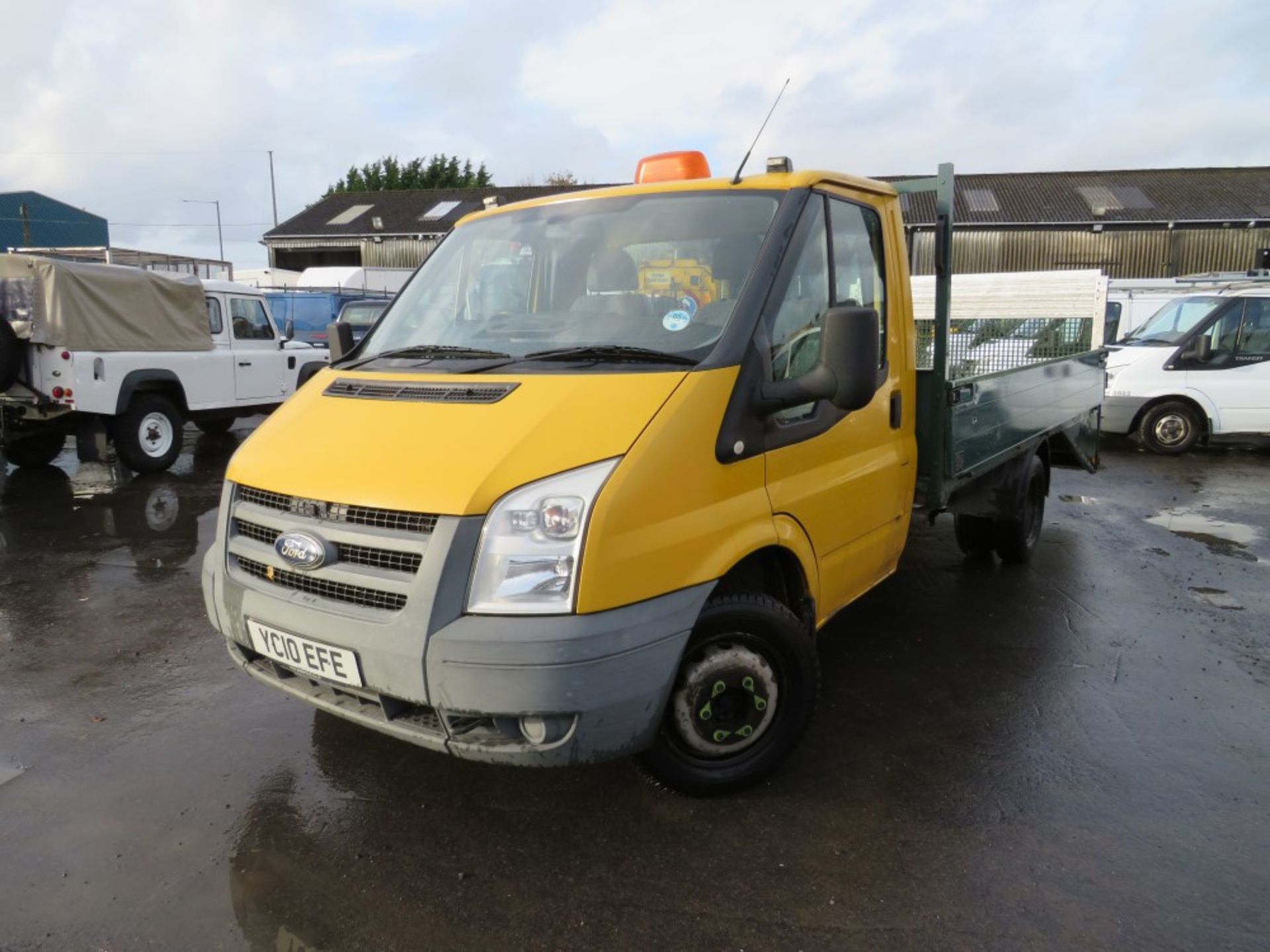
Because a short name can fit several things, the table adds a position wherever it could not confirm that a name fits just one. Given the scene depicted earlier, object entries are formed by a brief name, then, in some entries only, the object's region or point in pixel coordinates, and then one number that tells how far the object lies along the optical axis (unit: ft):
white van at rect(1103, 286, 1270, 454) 33.32
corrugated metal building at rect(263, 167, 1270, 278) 94.53
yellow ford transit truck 8.02
